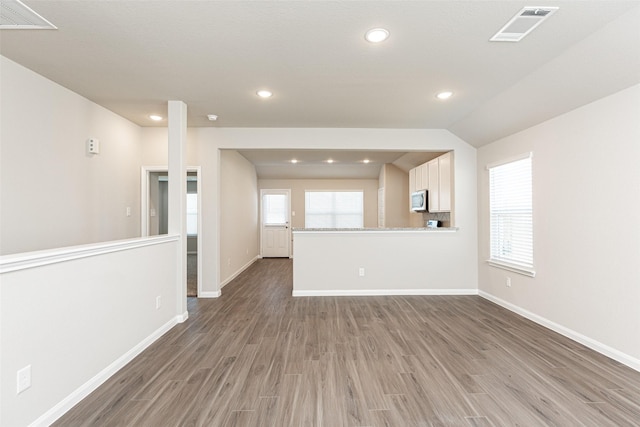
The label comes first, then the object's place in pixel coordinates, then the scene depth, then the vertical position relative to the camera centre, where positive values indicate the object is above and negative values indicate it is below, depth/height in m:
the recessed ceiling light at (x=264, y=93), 3.02 +1.29
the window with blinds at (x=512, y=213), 3.41 +0.01
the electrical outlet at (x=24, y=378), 1.52 -0.86
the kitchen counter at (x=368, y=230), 4.36 -0.23
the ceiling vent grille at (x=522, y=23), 1.79 +1.26
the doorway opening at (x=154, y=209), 4.21 +0.11
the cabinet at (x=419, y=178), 5.42 +0.72
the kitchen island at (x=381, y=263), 4.37 -0.73
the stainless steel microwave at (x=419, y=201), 5.37 +0.26
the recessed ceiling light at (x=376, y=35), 2.00 +1.27
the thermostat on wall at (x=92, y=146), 3.22 +0.79
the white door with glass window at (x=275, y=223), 8.16 -0.22
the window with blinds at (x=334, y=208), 8.32 +0.19
